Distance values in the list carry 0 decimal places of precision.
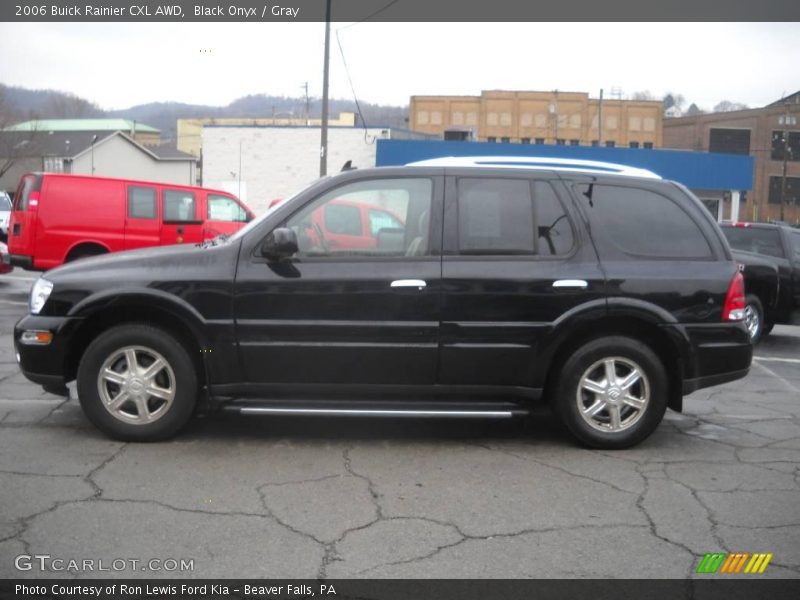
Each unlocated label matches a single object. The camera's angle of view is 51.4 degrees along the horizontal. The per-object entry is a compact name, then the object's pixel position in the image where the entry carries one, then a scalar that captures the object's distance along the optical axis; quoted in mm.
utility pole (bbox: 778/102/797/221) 59156
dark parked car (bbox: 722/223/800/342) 11291
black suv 5367
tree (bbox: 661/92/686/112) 81838
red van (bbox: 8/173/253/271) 13008
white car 21103
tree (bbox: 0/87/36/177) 53875
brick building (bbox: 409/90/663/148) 73375
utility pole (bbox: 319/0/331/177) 21656
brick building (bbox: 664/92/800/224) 60344
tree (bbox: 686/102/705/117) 76812
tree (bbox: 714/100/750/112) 64969
